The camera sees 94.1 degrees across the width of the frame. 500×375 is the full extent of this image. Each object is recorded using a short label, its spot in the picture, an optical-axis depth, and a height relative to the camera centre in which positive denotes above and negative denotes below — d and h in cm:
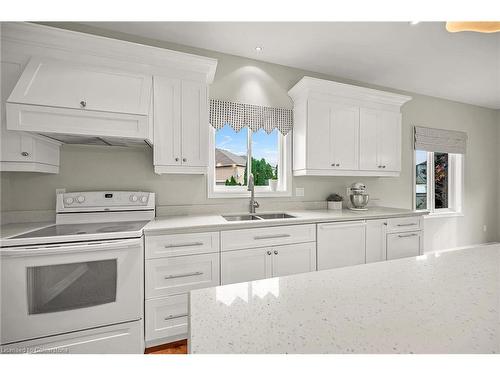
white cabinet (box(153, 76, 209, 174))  192 +52
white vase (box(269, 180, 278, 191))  267 +3
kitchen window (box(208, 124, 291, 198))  256 +29
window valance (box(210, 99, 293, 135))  244 +77
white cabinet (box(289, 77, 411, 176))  248 +65
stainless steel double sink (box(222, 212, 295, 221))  234 -31
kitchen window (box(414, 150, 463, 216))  377 +9
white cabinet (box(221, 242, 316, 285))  182 -62
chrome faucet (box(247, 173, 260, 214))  242 -10
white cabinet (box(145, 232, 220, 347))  163 -65
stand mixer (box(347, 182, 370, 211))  273 -12
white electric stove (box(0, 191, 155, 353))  131 -63
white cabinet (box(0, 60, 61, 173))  154 +28
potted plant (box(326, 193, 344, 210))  278 -18
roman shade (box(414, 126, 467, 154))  357 +76
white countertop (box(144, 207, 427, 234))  173 -29
